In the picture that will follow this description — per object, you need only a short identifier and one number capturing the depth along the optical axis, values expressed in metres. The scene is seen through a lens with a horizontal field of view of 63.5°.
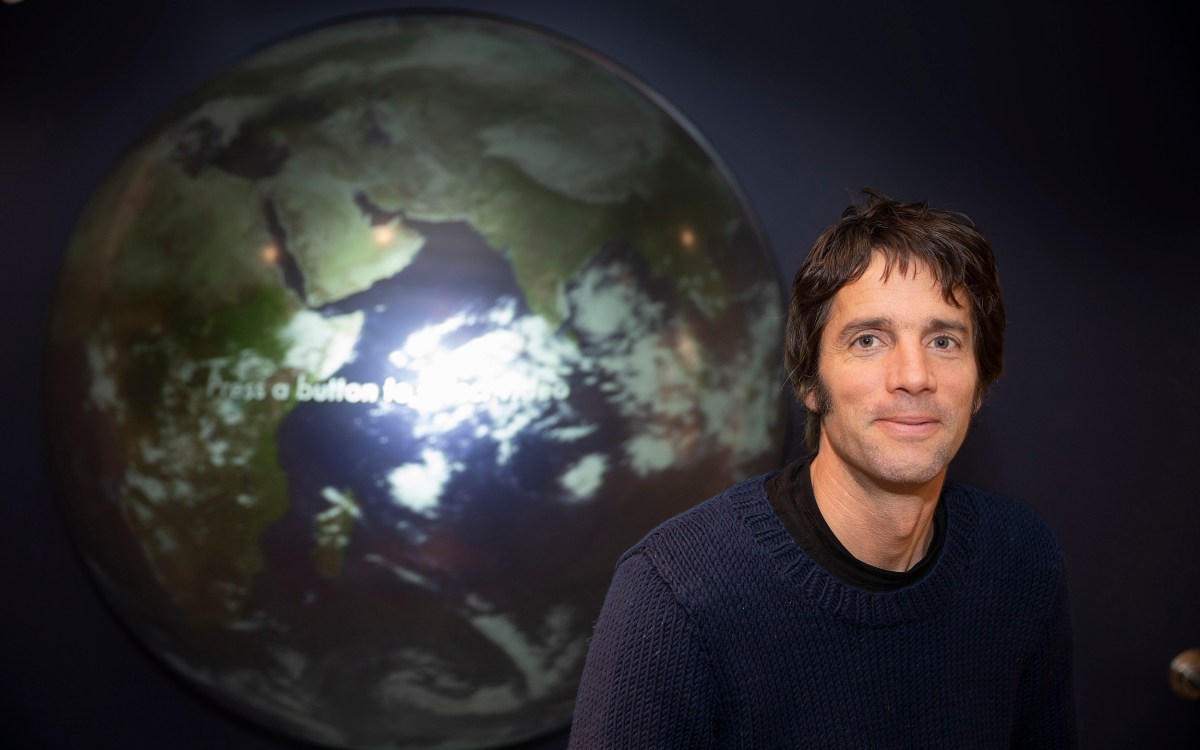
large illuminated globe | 1.38
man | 0.94
